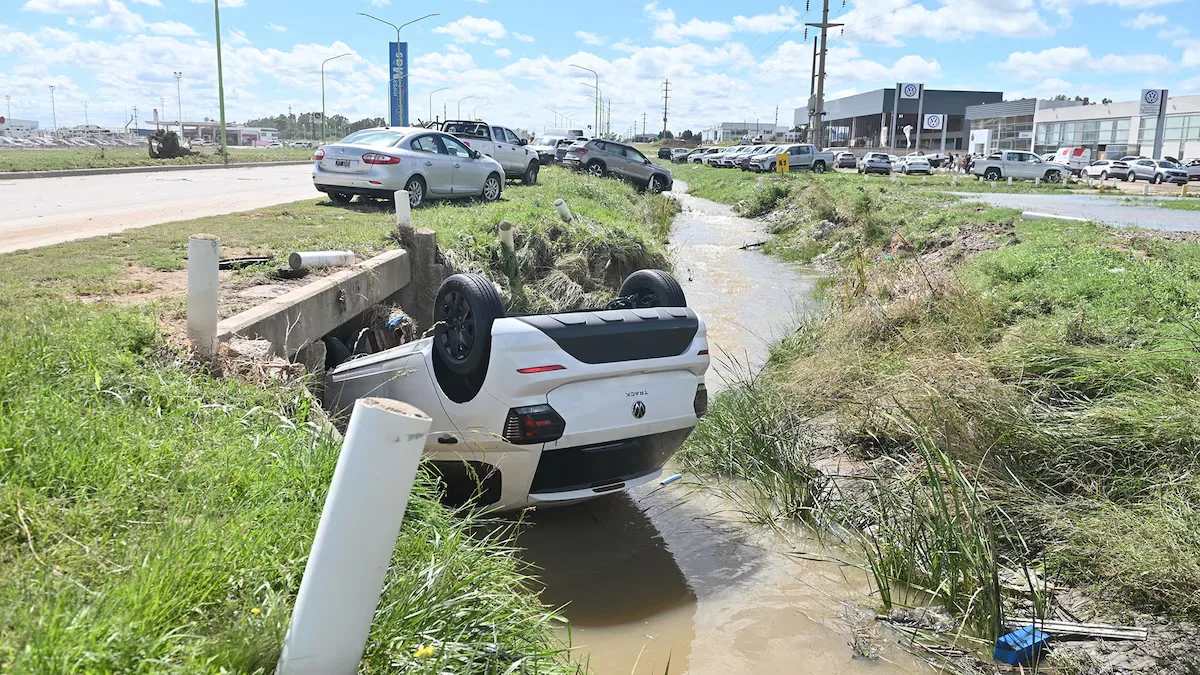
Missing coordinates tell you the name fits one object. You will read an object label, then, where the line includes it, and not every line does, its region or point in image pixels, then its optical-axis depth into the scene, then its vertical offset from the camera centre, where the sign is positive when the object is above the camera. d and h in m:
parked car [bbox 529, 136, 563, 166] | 35.81 +0.87
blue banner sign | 45.47 +3.92
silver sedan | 14.45 -0.01
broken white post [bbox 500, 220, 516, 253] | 11.37 -0.87
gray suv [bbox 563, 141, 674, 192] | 30.34 +0.25
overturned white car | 4.91 -1.28
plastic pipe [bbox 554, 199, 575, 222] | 14.62 -0.69
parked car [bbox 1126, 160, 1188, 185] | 45.69 +0.42
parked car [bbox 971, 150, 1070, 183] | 47.19 +0.50
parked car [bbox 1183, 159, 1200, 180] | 49.53 +0.56
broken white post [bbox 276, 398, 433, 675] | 2.27 -0.95
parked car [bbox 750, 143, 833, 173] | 50.34 +0.76
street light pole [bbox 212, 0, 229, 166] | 36.77 +3.03
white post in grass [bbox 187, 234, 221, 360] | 4.94 -0.72
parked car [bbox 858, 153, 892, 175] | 51.72 +0.60
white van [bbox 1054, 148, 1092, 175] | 52.44 +1.22
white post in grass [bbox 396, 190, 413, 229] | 10.16 -0.51
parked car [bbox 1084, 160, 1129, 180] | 48.31 +0.52
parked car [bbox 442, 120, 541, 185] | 24.59 +0.57
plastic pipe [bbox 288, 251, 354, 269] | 7.77 -0.84
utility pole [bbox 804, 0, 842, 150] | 56.56 +7.54
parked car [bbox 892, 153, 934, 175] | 53.97 +0.59
